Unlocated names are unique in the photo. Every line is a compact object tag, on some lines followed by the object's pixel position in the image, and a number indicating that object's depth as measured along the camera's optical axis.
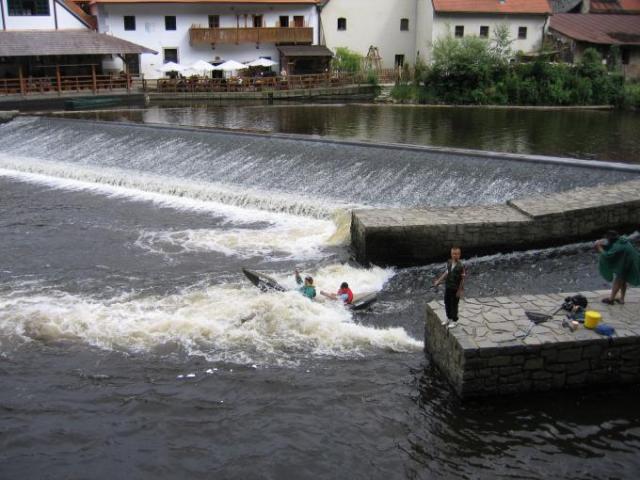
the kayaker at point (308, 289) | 12.72
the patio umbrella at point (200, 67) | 43.53
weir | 18.78
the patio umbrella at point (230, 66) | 44.09
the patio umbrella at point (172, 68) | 43.50
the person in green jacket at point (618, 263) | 10.42
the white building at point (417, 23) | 47.06
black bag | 10.33
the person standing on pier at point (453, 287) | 10.00
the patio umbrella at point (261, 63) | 45.27
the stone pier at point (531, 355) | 9.48
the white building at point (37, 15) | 41.16
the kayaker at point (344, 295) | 12.66
